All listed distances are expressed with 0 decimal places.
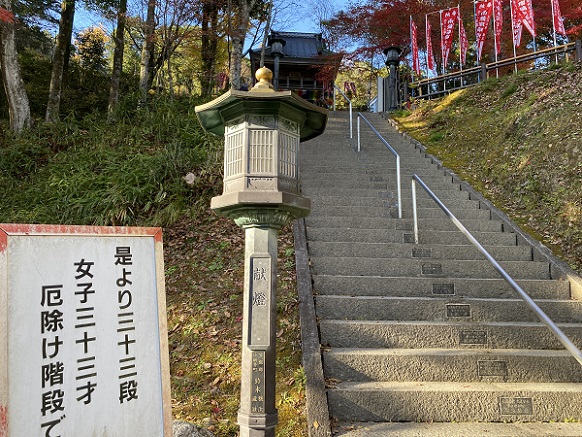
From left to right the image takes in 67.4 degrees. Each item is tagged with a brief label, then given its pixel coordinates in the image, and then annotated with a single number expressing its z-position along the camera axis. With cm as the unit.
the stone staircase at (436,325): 316
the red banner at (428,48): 1544
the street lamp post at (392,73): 1462
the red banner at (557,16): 1194
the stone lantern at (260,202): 276
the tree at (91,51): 1373
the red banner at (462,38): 1456
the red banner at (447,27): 1457
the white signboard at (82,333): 181
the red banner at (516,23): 1237
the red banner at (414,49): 1563
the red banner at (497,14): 1333
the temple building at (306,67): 1852
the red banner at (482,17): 1380
